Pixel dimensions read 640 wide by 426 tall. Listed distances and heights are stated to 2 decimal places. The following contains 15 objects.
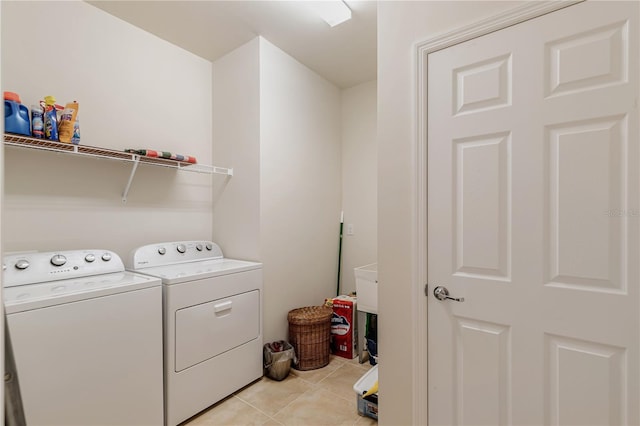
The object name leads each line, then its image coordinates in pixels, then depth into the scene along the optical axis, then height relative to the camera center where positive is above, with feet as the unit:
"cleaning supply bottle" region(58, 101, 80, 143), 6.31 +1.63
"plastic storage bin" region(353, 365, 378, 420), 6.72 -3.82
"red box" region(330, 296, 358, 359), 9.62 -3.39
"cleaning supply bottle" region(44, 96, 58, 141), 6.16 +1.65
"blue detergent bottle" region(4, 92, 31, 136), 5.75 +1.66
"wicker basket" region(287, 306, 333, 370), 8.89 -3.41
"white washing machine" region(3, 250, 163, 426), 4.84 -2.02
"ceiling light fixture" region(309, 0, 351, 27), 7.30 +4.47
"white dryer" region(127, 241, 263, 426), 6.52 -2.39
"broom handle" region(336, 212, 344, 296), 11.67 -1.66
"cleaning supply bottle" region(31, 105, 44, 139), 6.04 +1.58
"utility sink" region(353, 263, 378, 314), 8.37 -1.98
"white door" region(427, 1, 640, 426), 4.00 -0.15
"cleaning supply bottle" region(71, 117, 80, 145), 6.41 +1.47
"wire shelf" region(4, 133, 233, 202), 5.91 +1.19
